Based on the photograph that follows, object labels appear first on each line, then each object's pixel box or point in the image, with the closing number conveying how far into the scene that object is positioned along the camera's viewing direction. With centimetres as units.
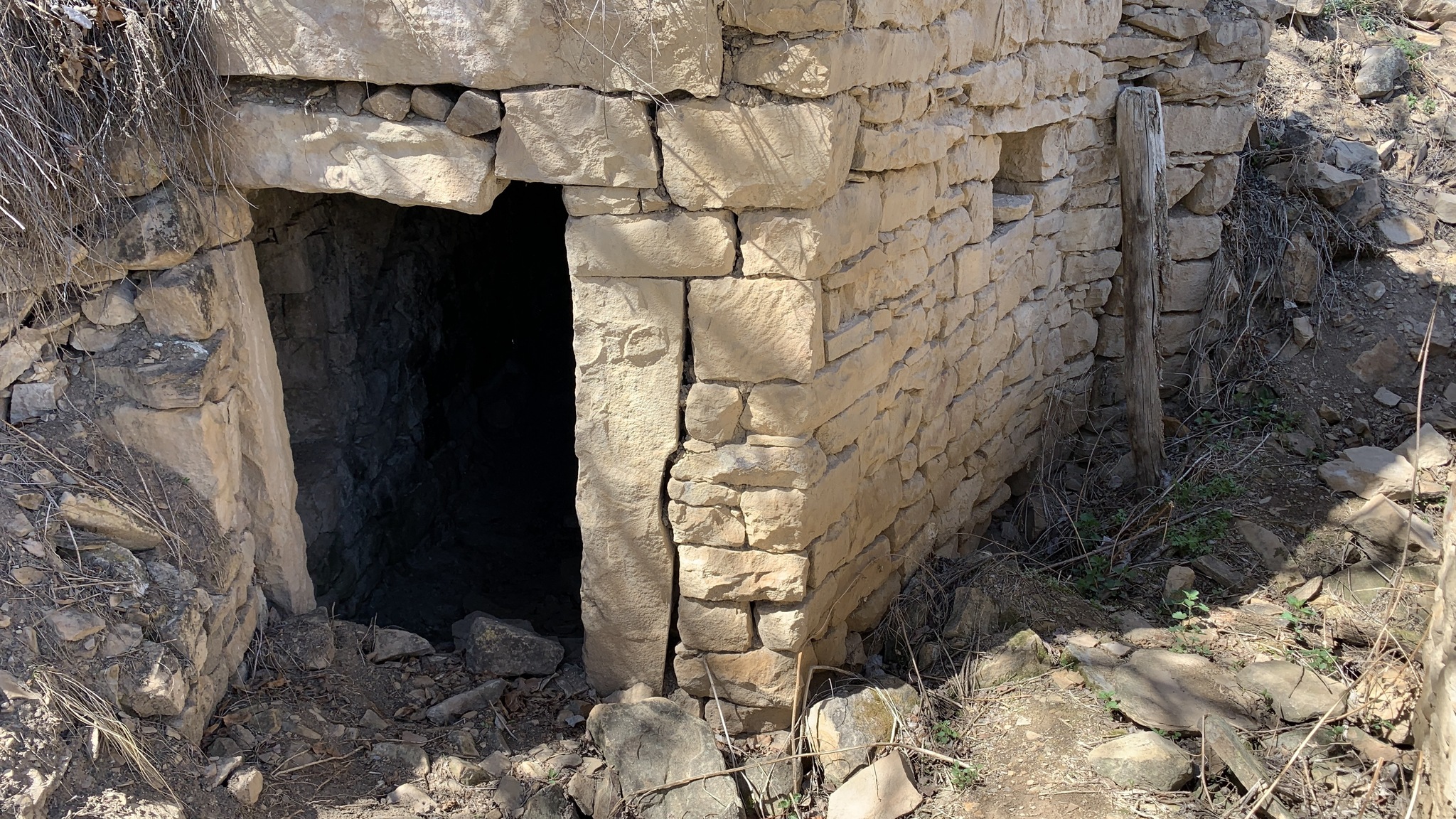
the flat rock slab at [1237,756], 281
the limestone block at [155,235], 313
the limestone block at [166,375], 318
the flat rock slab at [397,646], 364
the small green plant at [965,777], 312
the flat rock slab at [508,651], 362
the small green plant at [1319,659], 338
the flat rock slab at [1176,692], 318
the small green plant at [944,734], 331
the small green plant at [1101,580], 410
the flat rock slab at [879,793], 308
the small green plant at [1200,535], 422
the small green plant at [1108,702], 327
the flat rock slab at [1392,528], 392
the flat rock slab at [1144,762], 295
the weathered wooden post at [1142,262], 481
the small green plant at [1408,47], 652
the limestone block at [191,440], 322
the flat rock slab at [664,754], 315
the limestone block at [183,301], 318
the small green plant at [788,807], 321
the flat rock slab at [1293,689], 318
